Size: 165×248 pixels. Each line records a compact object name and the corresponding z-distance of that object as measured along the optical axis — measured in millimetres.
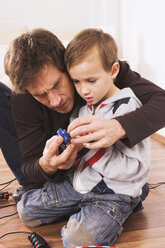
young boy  996
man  934
